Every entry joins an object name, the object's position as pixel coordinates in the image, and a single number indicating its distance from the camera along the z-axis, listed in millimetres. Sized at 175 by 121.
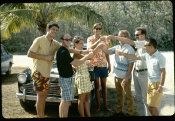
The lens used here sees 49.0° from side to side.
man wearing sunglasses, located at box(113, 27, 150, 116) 3527
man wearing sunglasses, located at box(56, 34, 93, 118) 3105
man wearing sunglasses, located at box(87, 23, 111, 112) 4195
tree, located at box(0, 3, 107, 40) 5738
